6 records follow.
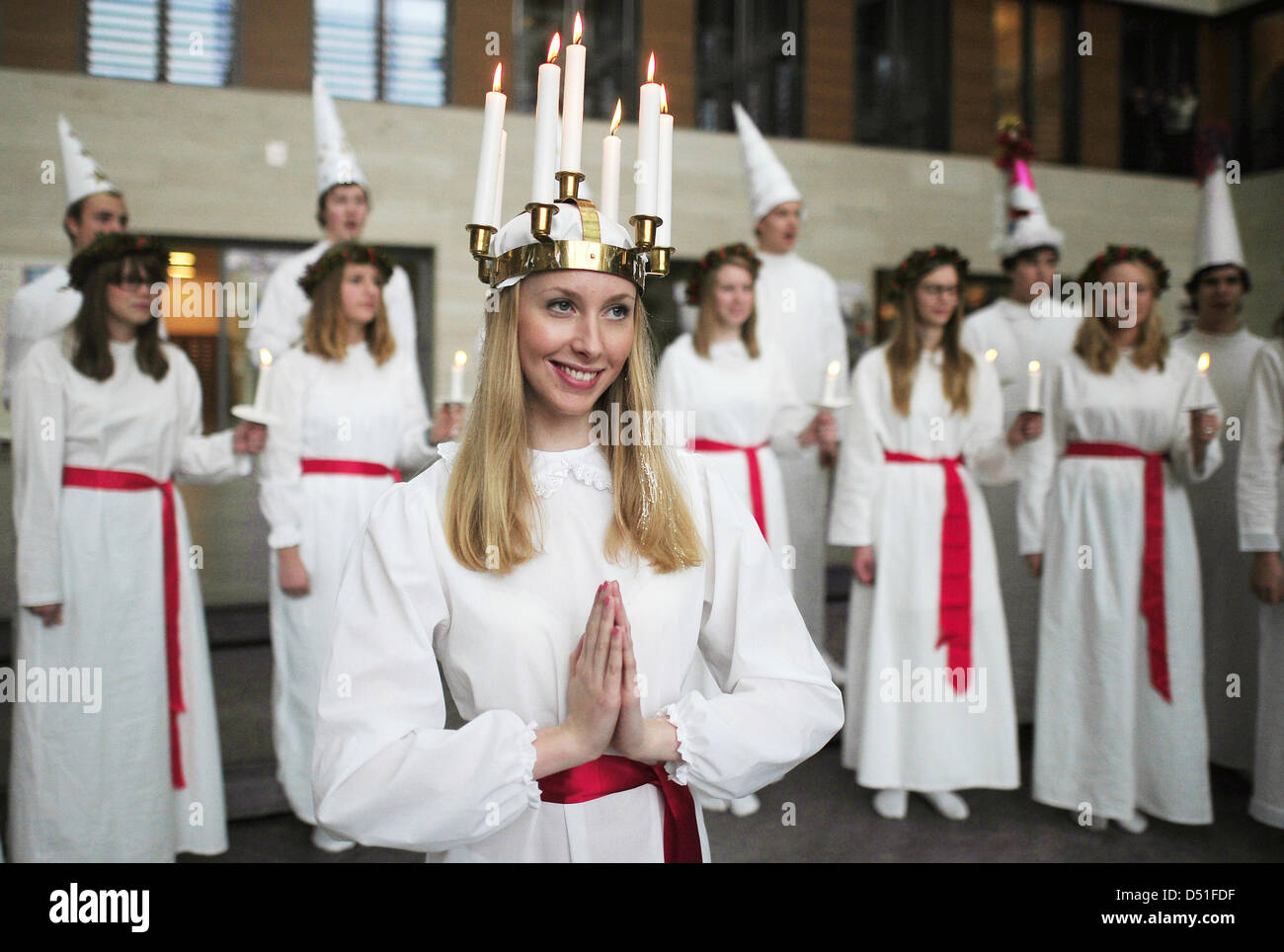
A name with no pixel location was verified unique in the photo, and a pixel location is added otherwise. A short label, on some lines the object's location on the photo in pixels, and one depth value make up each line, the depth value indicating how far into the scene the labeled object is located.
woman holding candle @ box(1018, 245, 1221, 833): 3.68
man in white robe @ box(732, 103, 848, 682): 4.97
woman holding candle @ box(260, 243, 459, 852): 3.55
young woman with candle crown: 1.42
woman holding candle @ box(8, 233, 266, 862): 3.01
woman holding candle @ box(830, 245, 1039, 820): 3.83
